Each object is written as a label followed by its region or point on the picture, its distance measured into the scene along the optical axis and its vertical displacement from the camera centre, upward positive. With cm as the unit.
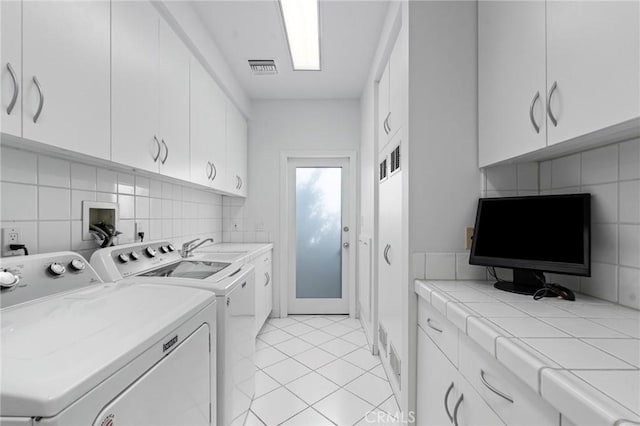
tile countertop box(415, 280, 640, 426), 50 -32
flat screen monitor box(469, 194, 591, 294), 106 -10
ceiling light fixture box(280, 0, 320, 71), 188 +139
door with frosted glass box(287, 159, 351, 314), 355 -26
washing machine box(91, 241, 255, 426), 126 -38
